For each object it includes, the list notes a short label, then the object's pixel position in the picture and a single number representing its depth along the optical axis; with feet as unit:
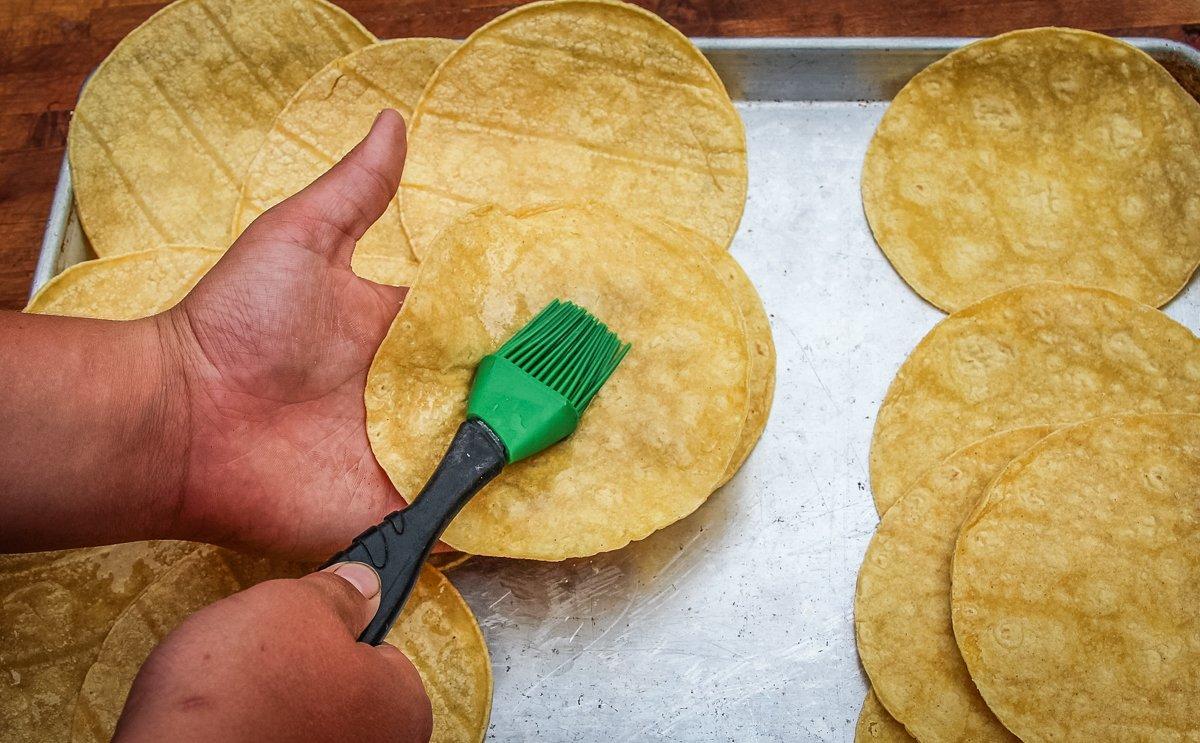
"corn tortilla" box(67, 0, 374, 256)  2.35
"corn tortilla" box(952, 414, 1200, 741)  2.01
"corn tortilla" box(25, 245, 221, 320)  2.23
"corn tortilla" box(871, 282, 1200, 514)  2.15
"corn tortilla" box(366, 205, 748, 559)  2.05
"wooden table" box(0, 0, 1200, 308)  2.48
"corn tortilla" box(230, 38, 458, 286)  2.29
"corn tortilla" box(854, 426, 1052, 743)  2.07
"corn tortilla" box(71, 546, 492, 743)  2.08
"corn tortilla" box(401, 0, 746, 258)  2.27
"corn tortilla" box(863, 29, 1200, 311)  2.25
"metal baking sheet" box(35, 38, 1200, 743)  2.16
